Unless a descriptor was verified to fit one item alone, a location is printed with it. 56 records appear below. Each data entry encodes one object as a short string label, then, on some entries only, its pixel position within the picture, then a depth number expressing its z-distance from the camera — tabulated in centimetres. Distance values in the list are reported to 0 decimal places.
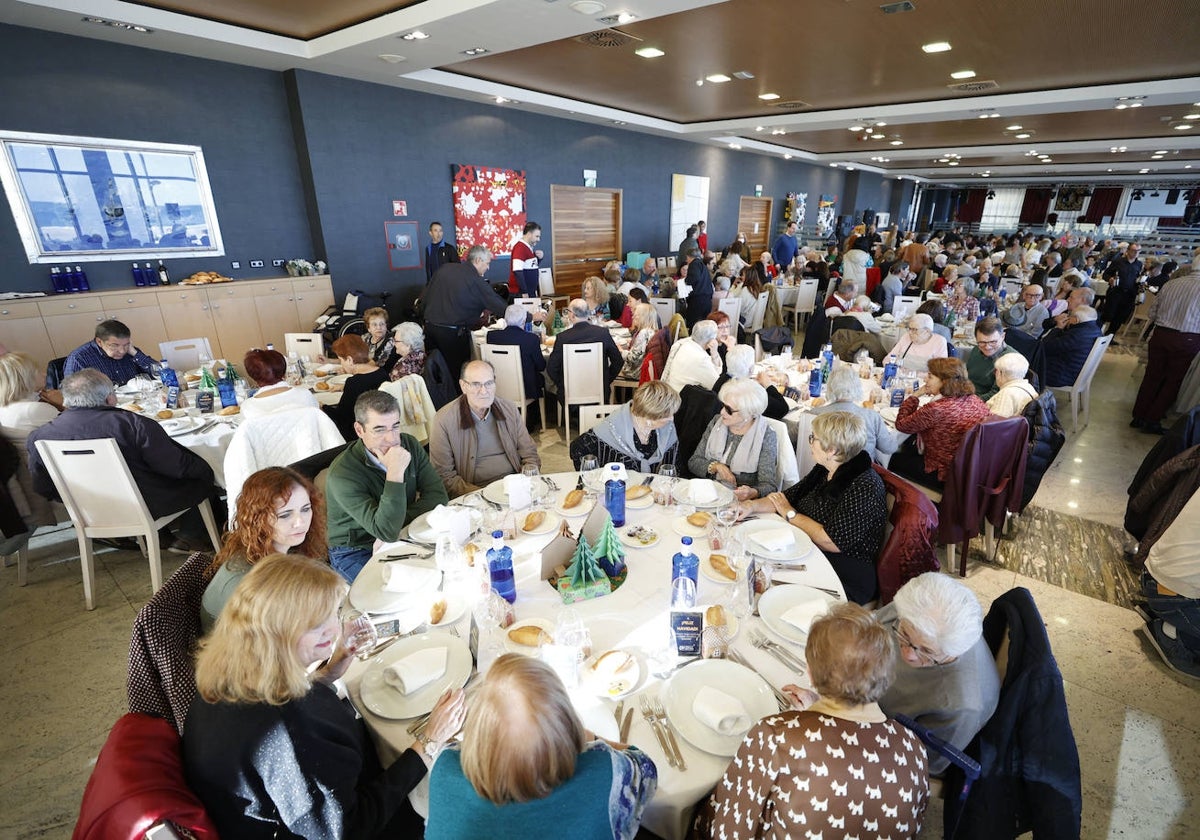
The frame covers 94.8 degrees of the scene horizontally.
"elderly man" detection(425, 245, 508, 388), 559
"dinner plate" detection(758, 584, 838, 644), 169
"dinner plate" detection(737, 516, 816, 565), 204
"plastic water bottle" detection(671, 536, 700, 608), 173
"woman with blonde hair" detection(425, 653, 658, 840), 103
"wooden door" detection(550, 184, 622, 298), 974
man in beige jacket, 298
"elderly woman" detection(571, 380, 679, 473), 277
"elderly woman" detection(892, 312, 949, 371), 462
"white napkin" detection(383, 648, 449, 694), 148
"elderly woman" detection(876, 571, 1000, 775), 147
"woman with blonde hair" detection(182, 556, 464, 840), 119
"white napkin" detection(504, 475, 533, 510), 235
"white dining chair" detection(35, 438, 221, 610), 275
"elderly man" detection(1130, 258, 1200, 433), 522
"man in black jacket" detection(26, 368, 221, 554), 280
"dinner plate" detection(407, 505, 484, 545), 217
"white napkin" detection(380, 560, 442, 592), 186
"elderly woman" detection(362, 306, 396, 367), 464
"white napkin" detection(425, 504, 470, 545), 207
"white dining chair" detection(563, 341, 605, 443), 488
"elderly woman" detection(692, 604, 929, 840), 117
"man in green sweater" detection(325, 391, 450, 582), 223
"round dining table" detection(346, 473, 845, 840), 131
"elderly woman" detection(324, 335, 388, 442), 379
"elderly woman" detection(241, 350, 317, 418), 305
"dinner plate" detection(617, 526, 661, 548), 213
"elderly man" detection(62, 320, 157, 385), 412
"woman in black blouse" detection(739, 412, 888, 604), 226
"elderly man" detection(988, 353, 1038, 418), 350
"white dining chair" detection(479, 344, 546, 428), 494
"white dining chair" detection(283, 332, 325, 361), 501
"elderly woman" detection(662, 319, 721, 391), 404
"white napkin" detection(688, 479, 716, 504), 241
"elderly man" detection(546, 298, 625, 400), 487
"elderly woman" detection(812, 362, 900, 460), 309
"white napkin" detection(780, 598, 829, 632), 170
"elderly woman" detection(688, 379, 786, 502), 281
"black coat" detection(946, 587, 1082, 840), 138
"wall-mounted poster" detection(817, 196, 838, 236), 1831
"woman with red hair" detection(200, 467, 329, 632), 165
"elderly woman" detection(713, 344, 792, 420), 349
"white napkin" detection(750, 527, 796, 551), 204
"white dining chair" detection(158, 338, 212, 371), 485
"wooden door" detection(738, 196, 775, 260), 1488
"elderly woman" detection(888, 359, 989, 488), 321
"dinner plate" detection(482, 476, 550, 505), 247
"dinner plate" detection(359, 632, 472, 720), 146
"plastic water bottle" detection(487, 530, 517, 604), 178
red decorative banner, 802
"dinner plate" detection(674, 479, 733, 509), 239
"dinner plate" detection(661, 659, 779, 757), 136
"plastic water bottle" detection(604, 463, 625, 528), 227
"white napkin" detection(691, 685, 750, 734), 136
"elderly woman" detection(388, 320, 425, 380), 426
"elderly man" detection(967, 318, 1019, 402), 442
